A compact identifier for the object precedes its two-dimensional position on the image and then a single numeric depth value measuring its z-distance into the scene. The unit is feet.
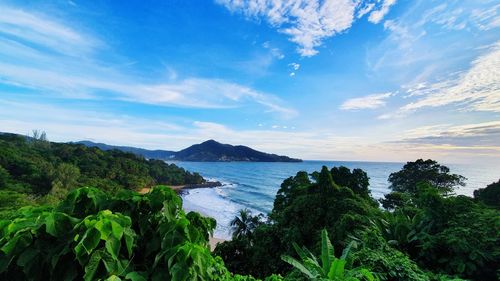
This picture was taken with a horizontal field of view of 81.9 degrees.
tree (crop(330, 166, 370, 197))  58.08
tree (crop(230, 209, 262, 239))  83.61
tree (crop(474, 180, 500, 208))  76.37
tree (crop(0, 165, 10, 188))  116.64
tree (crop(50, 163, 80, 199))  126.41
